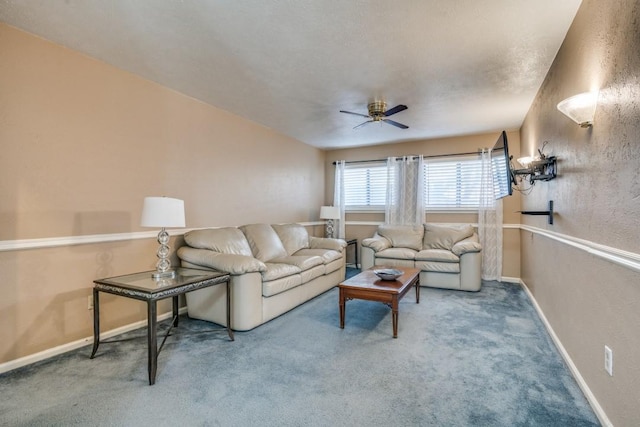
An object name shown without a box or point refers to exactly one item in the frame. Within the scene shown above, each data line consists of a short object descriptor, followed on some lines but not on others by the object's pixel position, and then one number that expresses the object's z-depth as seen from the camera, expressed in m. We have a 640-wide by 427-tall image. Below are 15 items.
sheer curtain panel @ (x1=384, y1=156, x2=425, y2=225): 5.62
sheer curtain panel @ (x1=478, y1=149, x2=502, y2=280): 5.06
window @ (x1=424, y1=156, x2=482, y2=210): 5.36
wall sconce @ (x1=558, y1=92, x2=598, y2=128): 1.84
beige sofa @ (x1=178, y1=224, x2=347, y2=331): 2.99
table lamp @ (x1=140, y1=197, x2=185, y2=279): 2.51
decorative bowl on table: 3.24
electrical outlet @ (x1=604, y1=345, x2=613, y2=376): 1.63
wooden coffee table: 2.87
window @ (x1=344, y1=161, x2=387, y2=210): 6.12
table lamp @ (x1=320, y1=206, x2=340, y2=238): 5.89
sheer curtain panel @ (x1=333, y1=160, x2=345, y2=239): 6.30
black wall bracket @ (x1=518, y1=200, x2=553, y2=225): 2.83
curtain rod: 5.30
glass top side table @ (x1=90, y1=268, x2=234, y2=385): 2.12
